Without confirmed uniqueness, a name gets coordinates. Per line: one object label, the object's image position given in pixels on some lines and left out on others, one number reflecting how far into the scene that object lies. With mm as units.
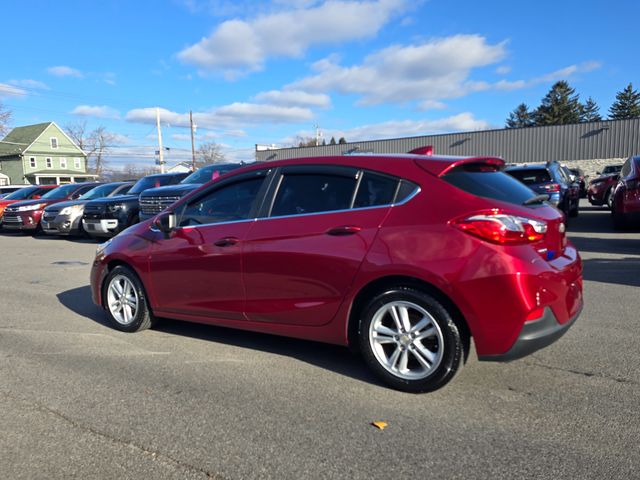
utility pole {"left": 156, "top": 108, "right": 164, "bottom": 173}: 45422
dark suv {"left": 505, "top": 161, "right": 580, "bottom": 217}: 11203
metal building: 34969
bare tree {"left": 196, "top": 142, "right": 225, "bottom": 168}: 90162
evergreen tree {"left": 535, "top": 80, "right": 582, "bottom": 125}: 81125
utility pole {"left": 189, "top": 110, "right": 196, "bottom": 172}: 54544
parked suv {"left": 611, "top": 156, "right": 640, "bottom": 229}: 10180
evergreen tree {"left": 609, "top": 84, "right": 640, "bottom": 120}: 84688
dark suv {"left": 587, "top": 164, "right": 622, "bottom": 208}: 16234
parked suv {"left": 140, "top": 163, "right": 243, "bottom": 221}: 11086
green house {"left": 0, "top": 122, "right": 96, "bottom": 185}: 61906
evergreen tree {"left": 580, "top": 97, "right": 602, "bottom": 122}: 91419
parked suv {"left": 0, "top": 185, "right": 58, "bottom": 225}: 18094
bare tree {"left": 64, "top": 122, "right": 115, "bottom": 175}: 81988
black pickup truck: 12430
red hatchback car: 3229
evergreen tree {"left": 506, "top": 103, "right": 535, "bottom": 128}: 96062
